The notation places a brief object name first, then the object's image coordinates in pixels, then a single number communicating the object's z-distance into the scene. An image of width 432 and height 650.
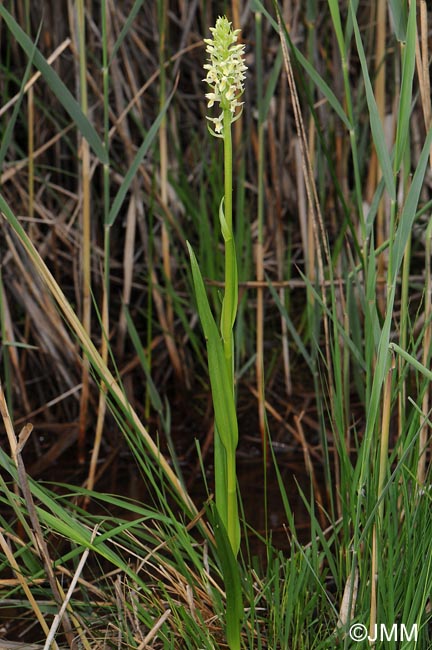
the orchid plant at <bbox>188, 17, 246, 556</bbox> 1.26
